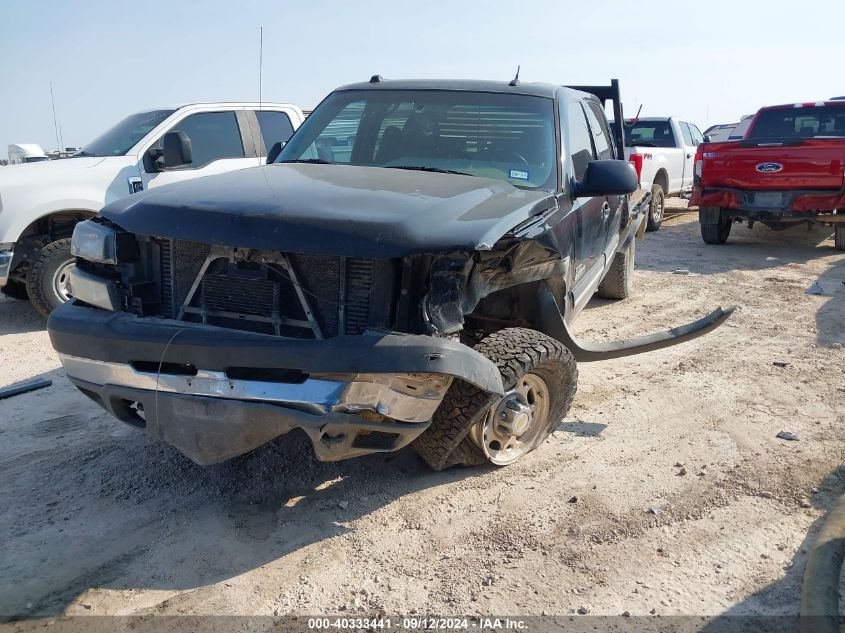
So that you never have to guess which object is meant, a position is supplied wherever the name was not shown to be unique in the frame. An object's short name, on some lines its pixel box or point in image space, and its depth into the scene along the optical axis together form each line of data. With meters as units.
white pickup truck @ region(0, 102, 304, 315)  6.40
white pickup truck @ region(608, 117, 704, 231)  12.20
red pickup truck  9.30
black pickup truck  2.83
